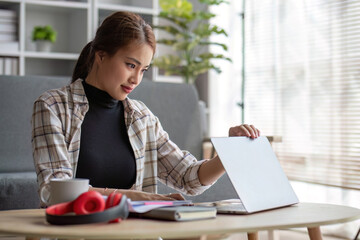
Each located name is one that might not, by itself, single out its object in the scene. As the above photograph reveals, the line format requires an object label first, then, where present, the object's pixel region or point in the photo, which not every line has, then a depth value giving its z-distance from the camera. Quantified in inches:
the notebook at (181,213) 69.6
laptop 77.5
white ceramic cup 70.9
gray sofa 134.8
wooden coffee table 62.9
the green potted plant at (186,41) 245.8
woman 91.4
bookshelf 239.9
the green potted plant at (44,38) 247.4
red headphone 65.9
